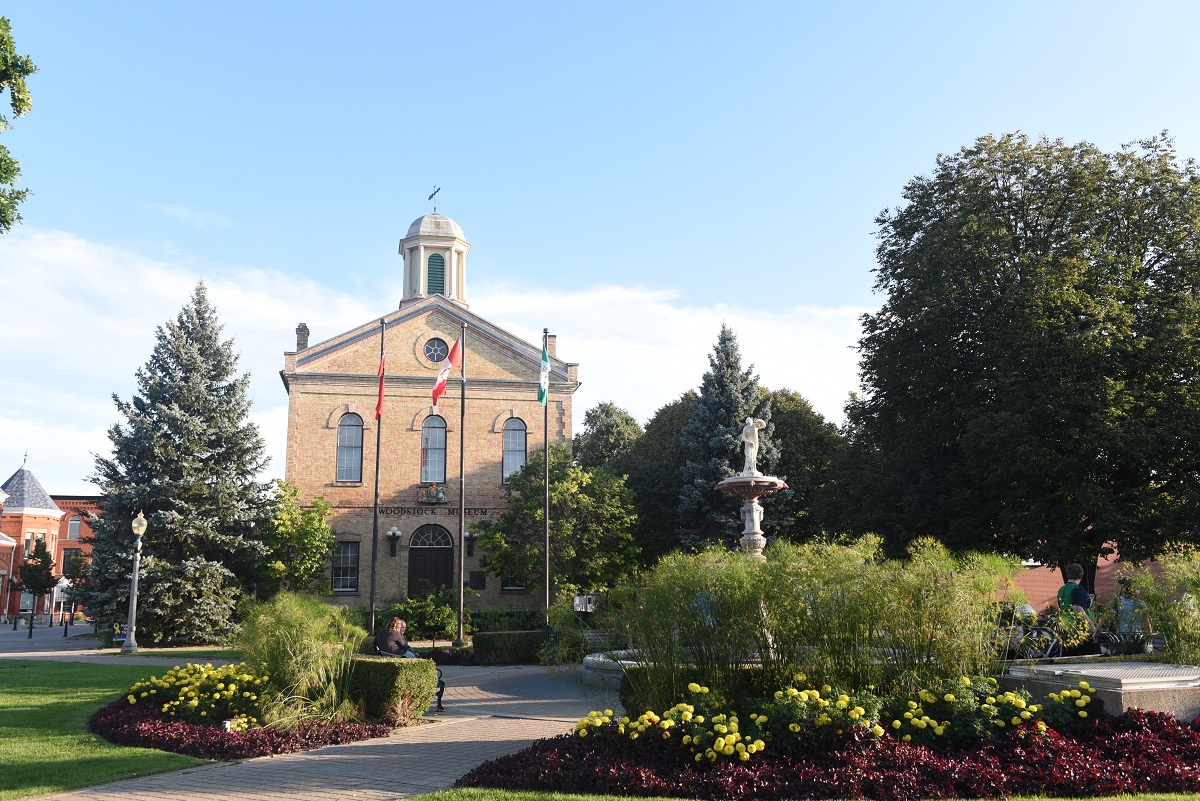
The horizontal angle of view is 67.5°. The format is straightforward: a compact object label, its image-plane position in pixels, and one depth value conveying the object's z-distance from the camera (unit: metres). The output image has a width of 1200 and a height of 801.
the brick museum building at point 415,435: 33.41
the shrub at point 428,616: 29.78
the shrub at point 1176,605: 9.77
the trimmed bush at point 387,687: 11.60
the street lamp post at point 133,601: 24.21
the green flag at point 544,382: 26.89
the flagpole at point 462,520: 26.87
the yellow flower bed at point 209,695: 11.02
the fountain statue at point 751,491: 18.86
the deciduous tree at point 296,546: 30.03
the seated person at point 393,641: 13.80
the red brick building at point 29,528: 67.25
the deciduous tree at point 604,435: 55.31
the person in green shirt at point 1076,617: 11.54
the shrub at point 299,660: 11.07
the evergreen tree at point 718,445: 33.41
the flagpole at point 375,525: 28.06
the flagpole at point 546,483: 26.80
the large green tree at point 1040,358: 22.08
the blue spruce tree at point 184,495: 27.95
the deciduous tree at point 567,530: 30.89
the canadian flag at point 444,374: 27.21
